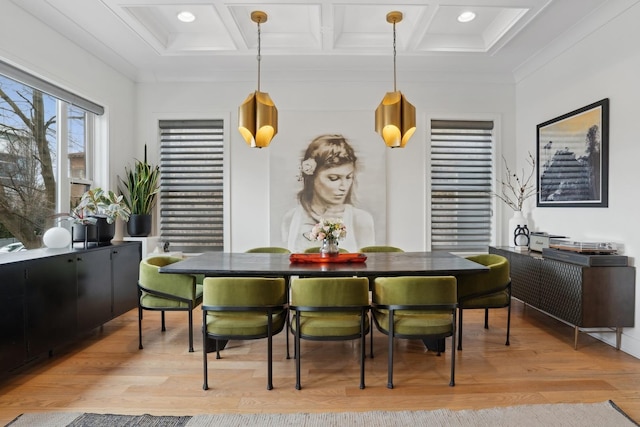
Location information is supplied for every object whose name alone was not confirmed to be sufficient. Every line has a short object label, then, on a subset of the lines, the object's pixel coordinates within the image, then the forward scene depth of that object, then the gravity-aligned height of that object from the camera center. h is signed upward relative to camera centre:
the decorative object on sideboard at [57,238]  3.34 -0.24
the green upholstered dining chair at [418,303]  2.54 -0.66
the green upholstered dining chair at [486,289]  3.20 -0.71
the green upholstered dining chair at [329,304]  2.49 -0.65
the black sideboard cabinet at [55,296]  2.60 -0.73
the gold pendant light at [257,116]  3.16 +0.86
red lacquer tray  3.24 -0.43
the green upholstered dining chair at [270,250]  4.12 -0.44
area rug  2.16 -1.28
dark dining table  2.81 -0.46
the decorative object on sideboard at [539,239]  3.99 -0.33
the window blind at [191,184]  5.16 +0.41
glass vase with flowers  3.36 -0.22
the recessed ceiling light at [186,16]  3.81 +2.13
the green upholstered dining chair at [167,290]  3.17 -0.69
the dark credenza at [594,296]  3.16 -0.78
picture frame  3.48 +0.57
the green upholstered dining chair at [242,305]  2.50 -0.66
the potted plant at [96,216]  3.65 -0.03
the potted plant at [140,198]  4.61 +0.19
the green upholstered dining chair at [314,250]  3.99 -0.44
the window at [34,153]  3.30 +0.63
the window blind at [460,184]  5.15 +0.39
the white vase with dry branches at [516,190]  4.55 +0.29
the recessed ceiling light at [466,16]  3.85 +2.13
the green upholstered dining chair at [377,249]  4.15 -0.44
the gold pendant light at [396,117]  3.16 +0.84
